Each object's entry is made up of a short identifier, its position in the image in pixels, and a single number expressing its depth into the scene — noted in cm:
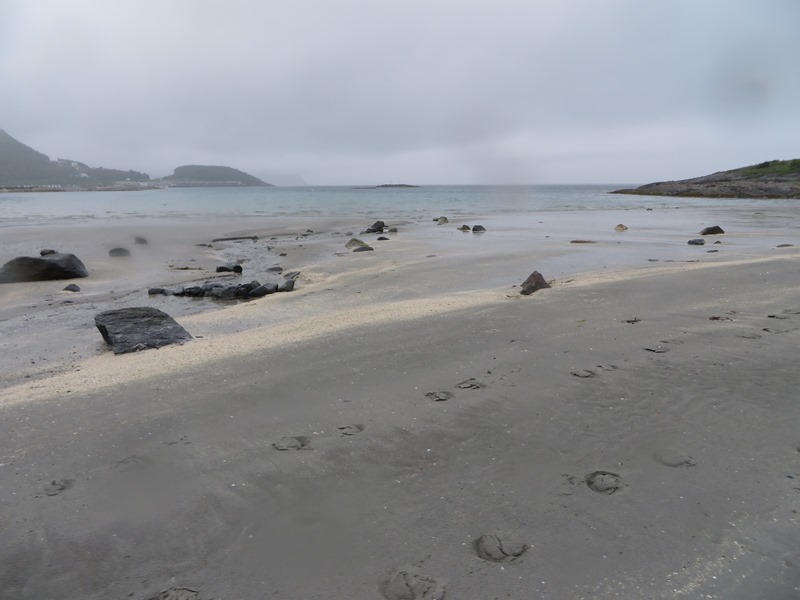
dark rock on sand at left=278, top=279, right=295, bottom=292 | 970
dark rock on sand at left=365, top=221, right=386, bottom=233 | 2300
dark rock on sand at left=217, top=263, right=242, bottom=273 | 1255
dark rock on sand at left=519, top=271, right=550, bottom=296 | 804
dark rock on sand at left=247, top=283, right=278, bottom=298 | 936
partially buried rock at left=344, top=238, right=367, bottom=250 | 1682
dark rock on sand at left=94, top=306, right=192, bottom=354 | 594
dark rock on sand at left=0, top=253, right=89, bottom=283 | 1113
